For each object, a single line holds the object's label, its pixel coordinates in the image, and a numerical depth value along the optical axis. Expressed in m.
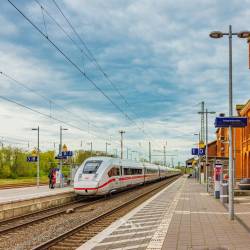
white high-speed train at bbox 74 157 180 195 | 26.27
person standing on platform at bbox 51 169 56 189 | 35.88
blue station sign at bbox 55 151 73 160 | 35.53
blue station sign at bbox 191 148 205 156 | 38.17
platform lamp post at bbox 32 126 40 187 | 37.25
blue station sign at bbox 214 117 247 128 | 15.02
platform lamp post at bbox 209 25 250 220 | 15.17
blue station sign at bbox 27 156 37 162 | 36.95
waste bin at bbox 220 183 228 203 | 21.23
